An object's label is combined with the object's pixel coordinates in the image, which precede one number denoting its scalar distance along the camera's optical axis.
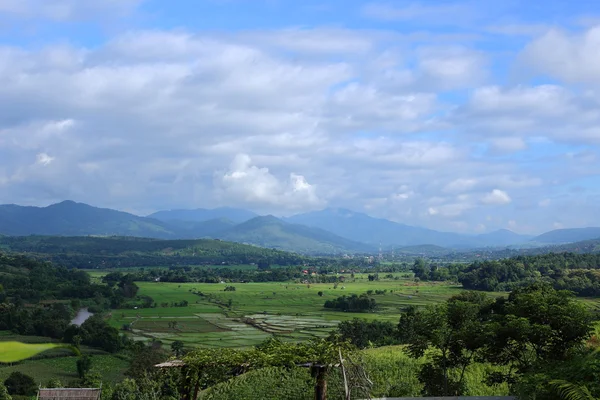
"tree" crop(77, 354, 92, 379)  32.16
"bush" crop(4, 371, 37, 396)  26.67
